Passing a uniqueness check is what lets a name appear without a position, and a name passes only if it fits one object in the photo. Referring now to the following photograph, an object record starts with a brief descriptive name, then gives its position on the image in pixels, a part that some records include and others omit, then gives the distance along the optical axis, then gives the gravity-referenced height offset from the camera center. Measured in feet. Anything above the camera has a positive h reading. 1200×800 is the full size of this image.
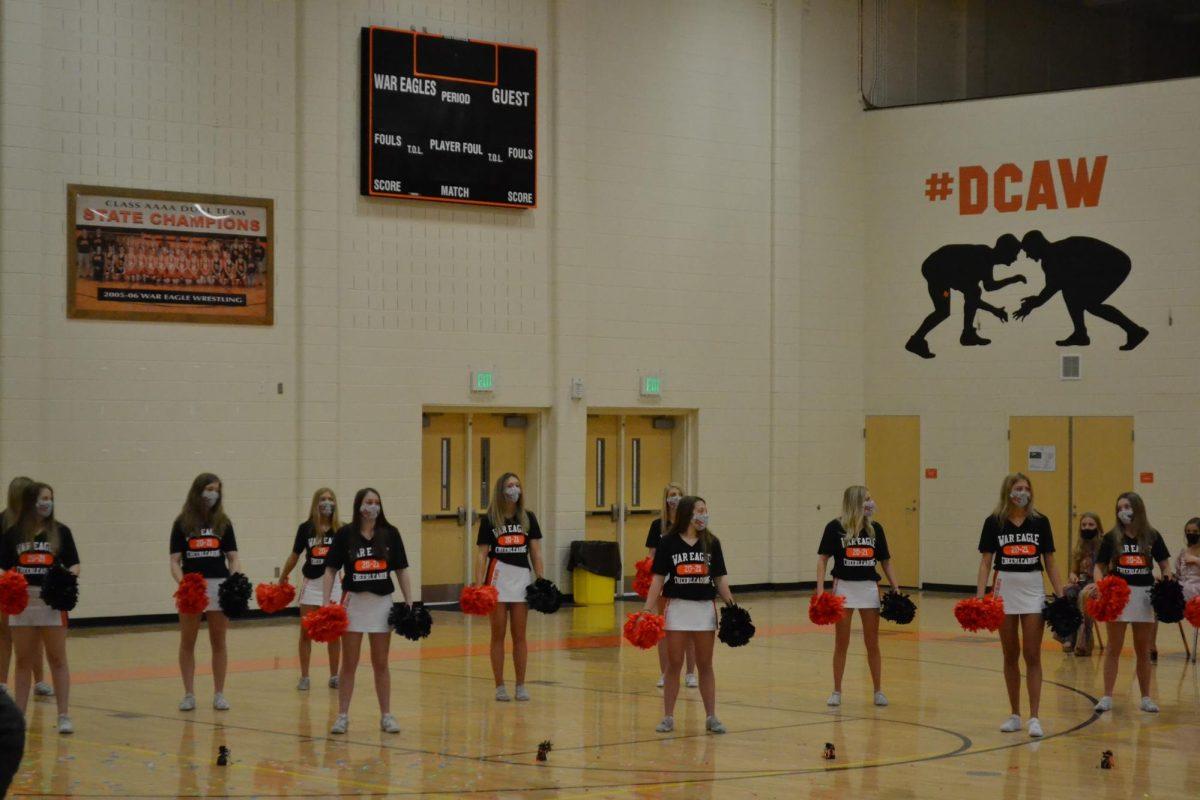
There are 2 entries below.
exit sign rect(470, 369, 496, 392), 63.41 +1.49
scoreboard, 60.70 +12.52
